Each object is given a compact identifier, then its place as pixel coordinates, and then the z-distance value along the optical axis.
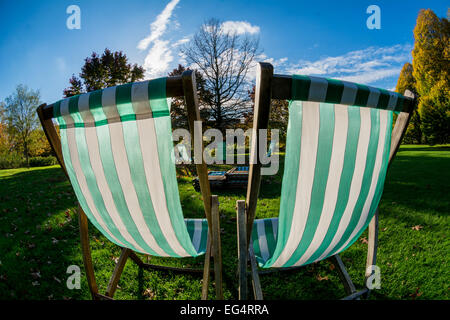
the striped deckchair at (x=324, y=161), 0.93
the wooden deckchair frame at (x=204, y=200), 0.86
